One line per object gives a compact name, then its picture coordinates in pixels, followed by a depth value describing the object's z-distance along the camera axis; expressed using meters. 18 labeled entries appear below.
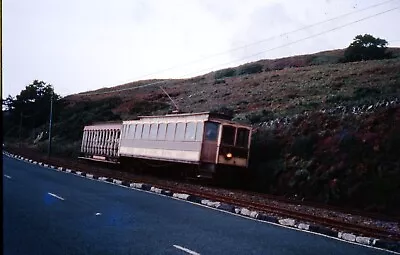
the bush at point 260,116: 29.13
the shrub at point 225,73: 79.19
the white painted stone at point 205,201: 14.71
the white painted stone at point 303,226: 11.01
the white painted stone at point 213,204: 14.12
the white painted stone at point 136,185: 19.30
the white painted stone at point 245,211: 12.79
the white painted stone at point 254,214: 12.46
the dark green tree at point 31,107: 81.44
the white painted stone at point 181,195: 15.94
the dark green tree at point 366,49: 58.69
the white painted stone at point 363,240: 9.65
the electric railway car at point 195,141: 20.88
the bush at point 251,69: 75.62
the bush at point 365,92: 28.88
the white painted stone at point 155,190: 17.78
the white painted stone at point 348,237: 9.90
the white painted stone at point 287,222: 11.49
